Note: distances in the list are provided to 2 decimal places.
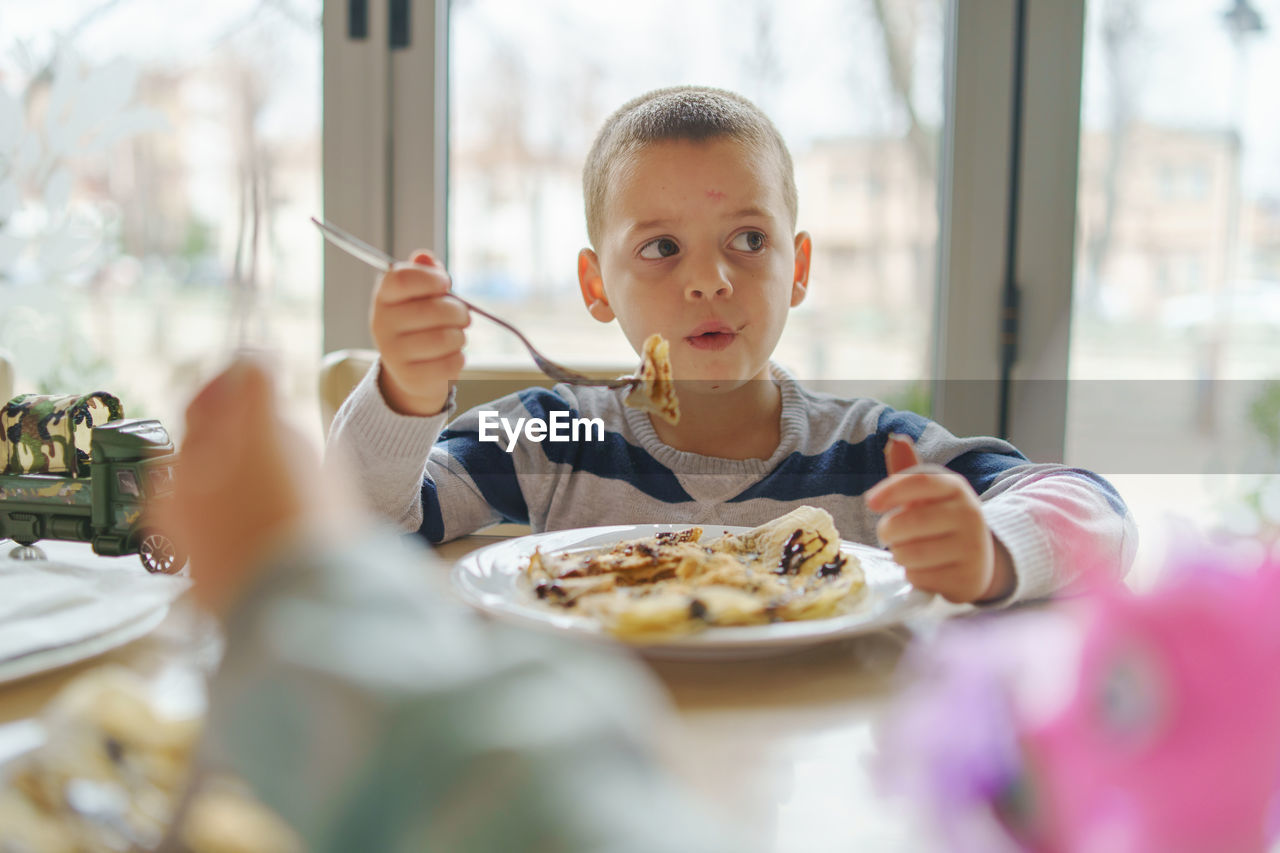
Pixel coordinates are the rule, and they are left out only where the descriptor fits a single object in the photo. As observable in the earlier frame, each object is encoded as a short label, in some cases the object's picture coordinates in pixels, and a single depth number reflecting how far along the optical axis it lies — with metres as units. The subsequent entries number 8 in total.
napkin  0.55
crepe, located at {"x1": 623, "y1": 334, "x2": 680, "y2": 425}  1.04
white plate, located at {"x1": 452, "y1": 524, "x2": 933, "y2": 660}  0.56
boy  1.08
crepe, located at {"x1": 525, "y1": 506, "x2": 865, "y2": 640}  0.59
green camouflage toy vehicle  0.79
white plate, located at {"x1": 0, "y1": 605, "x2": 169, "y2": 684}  0.52
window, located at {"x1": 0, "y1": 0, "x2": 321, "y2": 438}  2.50
